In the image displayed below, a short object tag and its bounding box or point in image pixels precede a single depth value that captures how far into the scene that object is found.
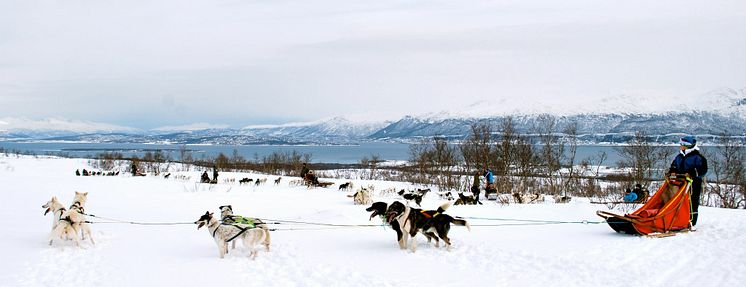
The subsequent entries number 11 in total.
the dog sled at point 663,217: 8.12
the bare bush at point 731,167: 30.98
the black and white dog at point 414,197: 16.95
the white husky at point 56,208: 8.71
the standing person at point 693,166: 8.51
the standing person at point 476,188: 17.60
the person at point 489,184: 19.00
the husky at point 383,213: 7.85
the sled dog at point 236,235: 7.33
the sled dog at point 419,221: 7.63
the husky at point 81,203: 8.57
